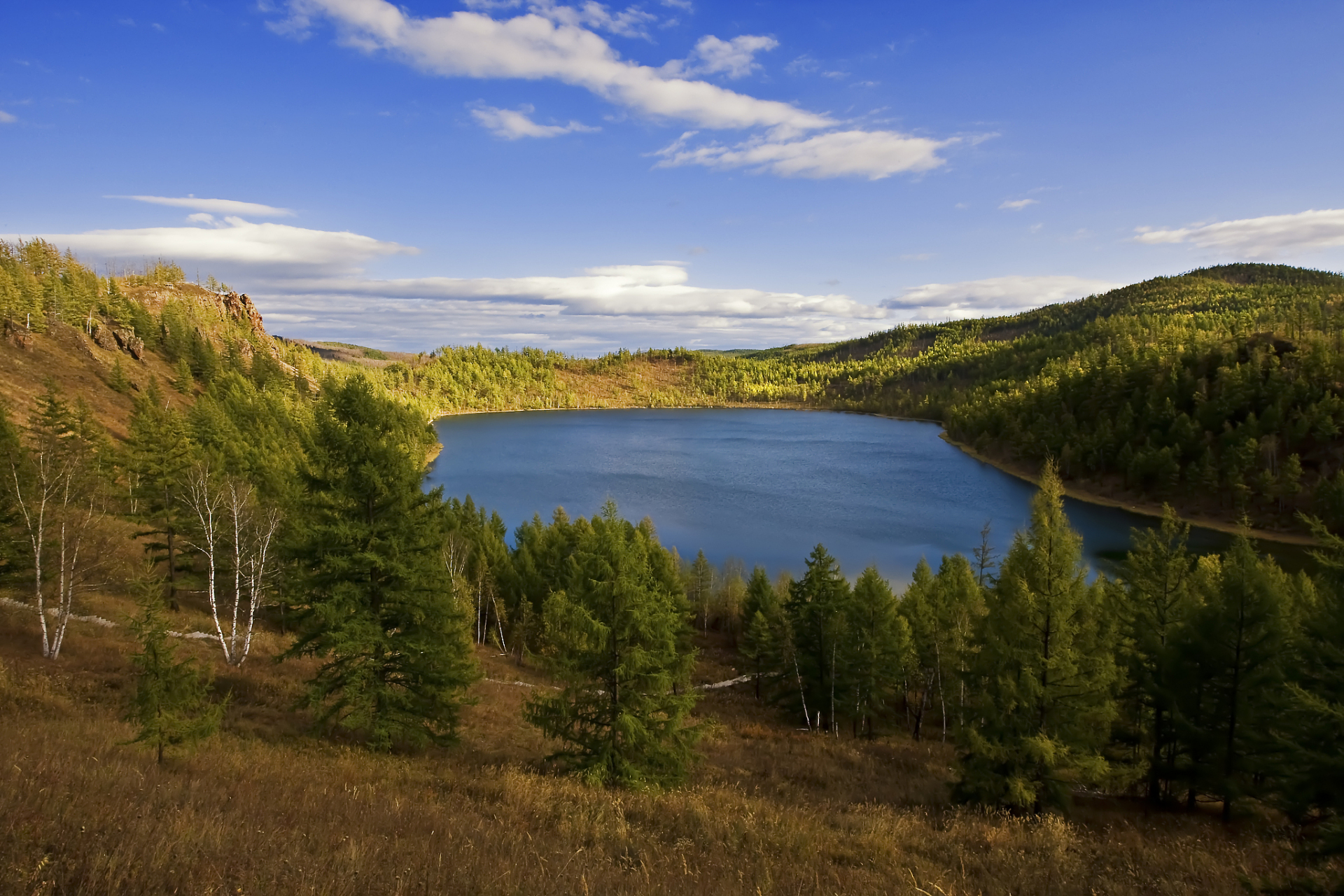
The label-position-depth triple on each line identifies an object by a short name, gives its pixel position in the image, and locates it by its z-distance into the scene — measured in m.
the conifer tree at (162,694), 10.57
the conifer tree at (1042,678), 15.05
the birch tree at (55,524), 19.05
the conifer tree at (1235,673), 16.89
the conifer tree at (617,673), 13.62
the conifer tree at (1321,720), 11.08
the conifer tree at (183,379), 92.06
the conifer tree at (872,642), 28.33
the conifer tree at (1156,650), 18.72
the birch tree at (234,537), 21.50
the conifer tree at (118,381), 77.62
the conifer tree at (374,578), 13.40
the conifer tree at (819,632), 29.11
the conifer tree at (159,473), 27.70
